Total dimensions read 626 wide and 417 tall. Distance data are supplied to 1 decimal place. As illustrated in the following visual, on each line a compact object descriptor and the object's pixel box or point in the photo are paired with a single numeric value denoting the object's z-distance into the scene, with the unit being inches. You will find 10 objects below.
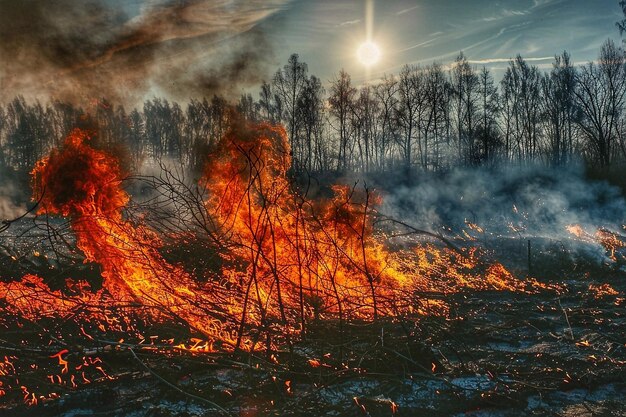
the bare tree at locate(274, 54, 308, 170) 915.4
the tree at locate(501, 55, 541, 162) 1465.3
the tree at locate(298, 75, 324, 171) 1165.8
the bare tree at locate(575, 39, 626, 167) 1173.1
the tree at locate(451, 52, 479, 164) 1444.4
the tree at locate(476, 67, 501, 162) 1432.1
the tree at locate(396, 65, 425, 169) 1414.9
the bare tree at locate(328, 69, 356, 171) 1379.3
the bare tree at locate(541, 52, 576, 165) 1417.3
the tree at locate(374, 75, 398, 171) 1466.5
